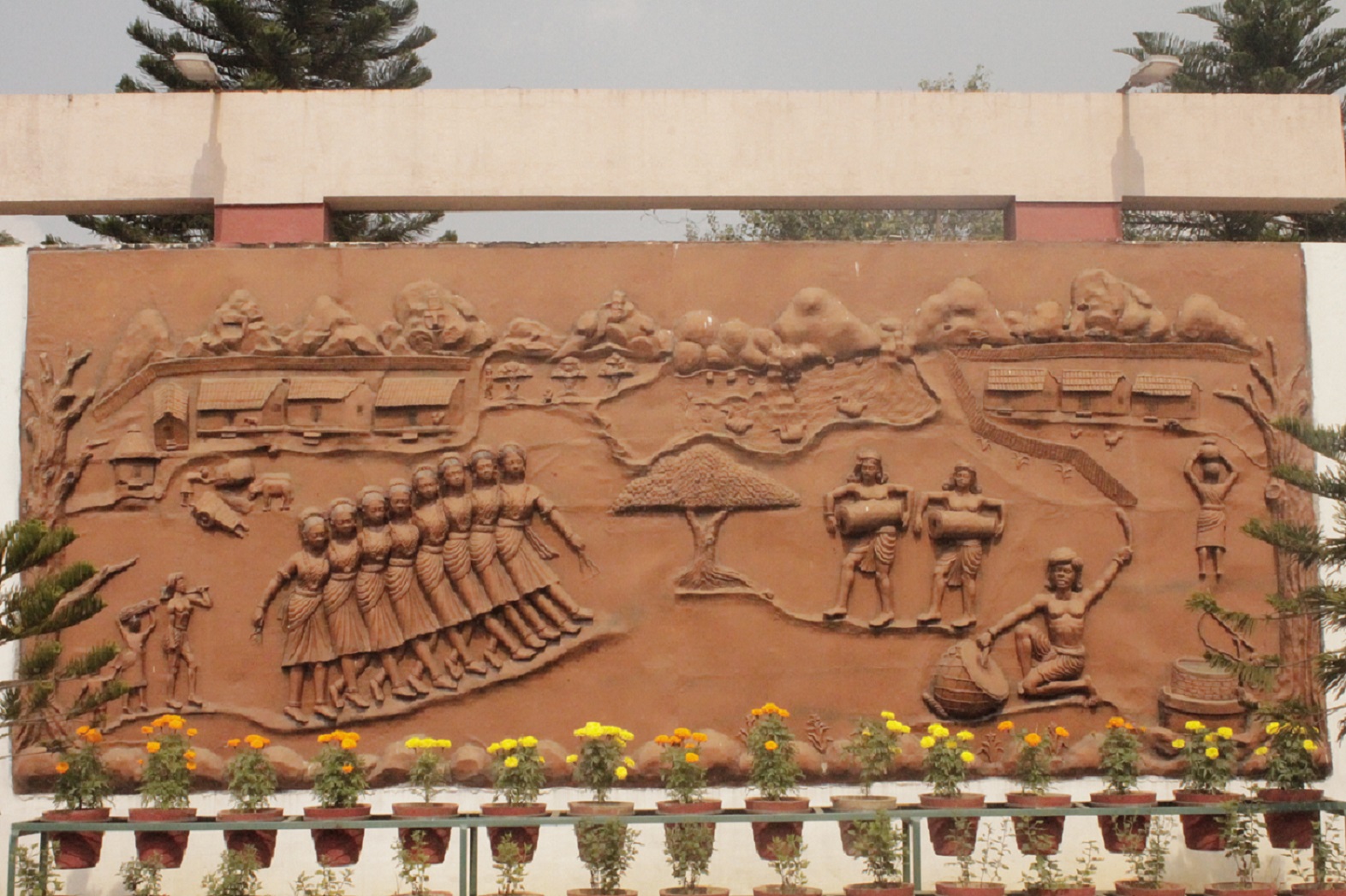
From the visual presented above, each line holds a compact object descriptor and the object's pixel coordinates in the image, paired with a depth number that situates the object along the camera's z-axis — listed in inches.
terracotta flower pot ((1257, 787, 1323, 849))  335.0
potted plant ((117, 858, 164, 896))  311.6
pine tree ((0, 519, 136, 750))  298.2
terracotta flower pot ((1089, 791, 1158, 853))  331.6
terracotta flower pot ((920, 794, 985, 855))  327.9
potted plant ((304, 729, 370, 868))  327.0
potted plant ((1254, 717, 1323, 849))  334.6
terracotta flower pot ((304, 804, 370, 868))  326.0
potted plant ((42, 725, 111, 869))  327.6
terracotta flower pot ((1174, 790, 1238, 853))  337.7
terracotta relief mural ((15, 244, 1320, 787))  377.1
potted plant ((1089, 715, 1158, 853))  336.8
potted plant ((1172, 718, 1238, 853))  338.6
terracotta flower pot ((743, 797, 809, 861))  328.5
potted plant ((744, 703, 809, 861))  329.7
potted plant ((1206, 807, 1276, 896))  321.7
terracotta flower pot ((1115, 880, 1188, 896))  319.9
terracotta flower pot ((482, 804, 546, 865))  325.1
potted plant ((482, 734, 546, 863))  325.7
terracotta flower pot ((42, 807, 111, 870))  327.0
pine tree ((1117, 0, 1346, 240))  684.1
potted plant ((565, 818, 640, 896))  309.4
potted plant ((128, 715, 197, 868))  329.1
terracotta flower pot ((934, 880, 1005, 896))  317.4
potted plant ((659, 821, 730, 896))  311.6
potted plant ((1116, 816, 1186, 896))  321.1
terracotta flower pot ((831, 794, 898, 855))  324.5
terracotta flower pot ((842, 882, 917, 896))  308.3
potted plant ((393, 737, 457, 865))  323.3
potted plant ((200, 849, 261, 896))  303.4
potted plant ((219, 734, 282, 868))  331.0
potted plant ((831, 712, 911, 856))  334.3
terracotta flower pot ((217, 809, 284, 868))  329.1
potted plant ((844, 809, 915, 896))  307.0
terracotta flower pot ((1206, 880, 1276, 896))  320.8
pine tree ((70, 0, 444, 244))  665.6
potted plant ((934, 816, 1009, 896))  319.3
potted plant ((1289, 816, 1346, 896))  316.5
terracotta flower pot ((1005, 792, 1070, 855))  326.0
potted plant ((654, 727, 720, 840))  331.3
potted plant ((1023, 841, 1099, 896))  315.9
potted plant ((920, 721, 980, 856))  333.1
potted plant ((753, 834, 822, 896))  311.9
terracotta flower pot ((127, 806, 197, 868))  328.2
